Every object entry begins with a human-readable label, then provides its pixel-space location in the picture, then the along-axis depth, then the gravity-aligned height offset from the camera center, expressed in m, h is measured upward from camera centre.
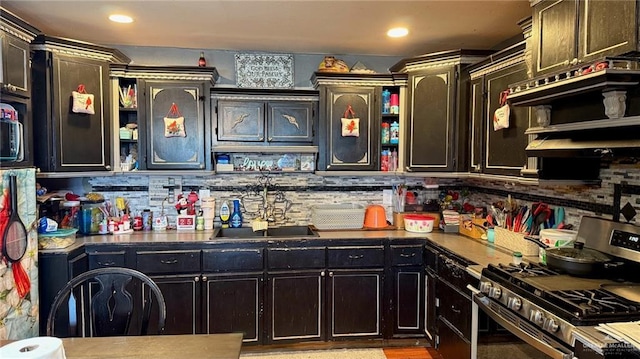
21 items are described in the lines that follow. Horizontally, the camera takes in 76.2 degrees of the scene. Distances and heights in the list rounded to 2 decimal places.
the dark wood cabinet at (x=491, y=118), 2.54 +0.32
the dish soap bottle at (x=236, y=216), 3.59 -0.44
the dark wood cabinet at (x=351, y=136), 3.47 +0.32
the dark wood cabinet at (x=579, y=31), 1.66 +0.62
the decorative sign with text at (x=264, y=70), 3.63 +0.86
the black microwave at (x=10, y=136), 2.24 +0.18
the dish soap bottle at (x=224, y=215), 3.59 -0.43
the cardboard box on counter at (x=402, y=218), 3.64 -0.47
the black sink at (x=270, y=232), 3.50 -0.58
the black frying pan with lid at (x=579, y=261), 1.99 -0.47
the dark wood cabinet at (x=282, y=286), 3.04 -0.93
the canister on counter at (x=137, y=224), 3.45 -0.49
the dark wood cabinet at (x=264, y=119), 3.42 +0.40
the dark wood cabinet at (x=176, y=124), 3.28 +0.34
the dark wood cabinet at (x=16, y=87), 2.25 +0.46
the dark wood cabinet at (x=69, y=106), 2.78 +0.43
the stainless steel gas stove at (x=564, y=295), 1.59 -0.56
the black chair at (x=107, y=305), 1.75 -0.61
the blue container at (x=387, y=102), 3.58 +0.57
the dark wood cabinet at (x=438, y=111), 3.24 +0.45
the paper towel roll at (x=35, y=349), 1.10 -0.52
